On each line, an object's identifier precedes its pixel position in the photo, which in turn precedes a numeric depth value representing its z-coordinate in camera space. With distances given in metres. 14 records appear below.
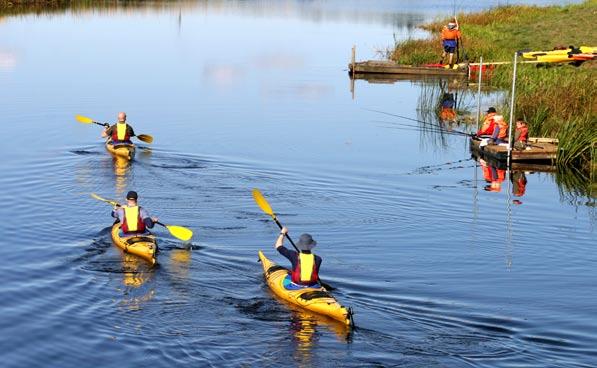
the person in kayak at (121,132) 30.78
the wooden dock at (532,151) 30.61
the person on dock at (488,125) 32.56
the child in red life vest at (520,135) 30.75
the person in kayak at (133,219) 20.86
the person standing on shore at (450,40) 48.97
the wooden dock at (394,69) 50.13
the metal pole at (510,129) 29.87
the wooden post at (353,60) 51.11
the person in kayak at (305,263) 17.66
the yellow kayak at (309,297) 16.77
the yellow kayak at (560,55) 34.38
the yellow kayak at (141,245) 20.14
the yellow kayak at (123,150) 30.19
